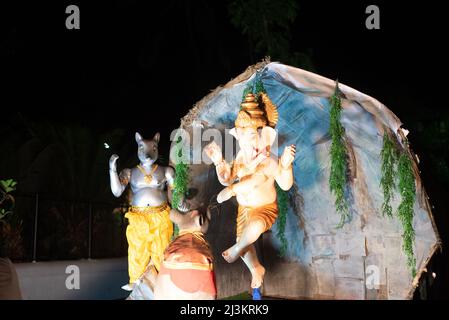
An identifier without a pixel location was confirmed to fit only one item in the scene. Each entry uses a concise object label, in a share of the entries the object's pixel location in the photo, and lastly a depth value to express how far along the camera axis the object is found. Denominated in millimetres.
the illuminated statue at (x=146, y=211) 5211
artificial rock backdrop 4566
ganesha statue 4320
